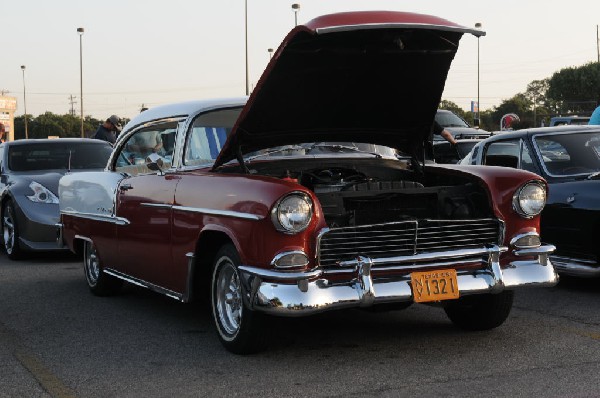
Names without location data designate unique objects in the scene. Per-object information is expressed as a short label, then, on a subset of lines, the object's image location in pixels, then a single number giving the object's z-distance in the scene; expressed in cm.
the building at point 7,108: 10175
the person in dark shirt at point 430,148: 644
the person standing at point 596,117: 1045
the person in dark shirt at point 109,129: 1420
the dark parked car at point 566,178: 721
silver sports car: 1030
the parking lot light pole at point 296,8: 3966
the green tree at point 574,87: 8681
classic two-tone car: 499
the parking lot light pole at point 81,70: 5684
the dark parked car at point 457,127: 2041
